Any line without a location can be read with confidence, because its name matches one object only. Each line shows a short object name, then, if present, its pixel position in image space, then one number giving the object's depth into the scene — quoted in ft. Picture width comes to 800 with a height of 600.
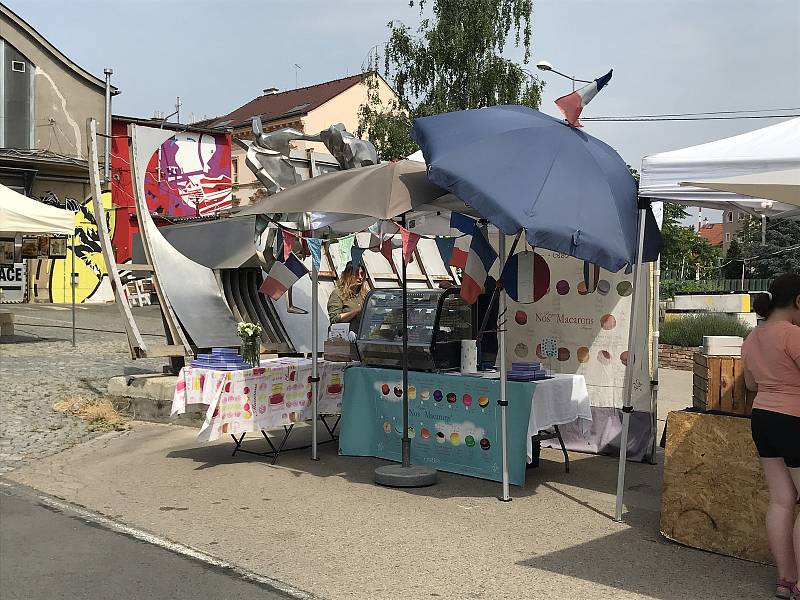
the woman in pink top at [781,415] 15.25
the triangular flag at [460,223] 22.41
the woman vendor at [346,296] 32.32
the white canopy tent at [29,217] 52.29
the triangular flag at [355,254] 29.40
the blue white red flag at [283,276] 26.89
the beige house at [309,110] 134.62
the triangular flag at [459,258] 22.99
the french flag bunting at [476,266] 22.62
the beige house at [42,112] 90.89
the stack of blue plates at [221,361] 26.11
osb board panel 17.46
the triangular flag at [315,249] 26.35
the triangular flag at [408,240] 22.11
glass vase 26.71
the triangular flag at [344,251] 40.04
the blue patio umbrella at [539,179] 19.25
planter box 18.43
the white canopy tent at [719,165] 16.96
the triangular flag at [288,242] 26.61
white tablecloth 23.34
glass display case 25.36
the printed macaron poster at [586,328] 27.89
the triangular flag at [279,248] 27.02
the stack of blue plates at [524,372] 23.88
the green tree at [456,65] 89.10
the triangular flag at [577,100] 22.03
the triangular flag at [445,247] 24.86
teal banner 23.29
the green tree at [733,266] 192.02
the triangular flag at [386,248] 27.89
